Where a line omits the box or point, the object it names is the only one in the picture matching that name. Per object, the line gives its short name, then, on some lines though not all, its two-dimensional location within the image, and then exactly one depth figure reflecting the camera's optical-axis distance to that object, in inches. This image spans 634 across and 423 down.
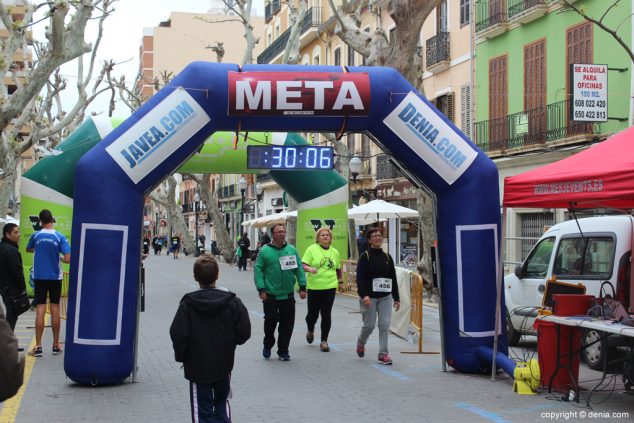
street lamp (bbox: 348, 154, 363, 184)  1042.1
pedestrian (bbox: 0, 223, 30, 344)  439.2
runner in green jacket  455.5
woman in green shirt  488.7
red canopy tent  327.9
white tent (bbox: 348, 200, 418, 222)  1015.6
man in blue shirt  461.7
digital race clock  445.4
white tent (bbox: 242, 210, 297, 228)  1354.0
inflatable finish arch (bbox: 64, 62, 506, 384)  387.2
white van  435.2
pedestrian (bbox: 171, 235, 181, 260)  2282.2
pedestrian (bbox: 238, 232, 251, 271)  1524.4
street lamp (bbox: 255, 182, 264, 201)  1817.9
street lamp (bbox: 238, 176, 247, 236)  1701.5
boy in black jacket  252.2
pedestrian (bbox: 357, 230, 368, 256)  1343.3
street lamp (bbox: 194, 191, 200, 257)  2323.2
